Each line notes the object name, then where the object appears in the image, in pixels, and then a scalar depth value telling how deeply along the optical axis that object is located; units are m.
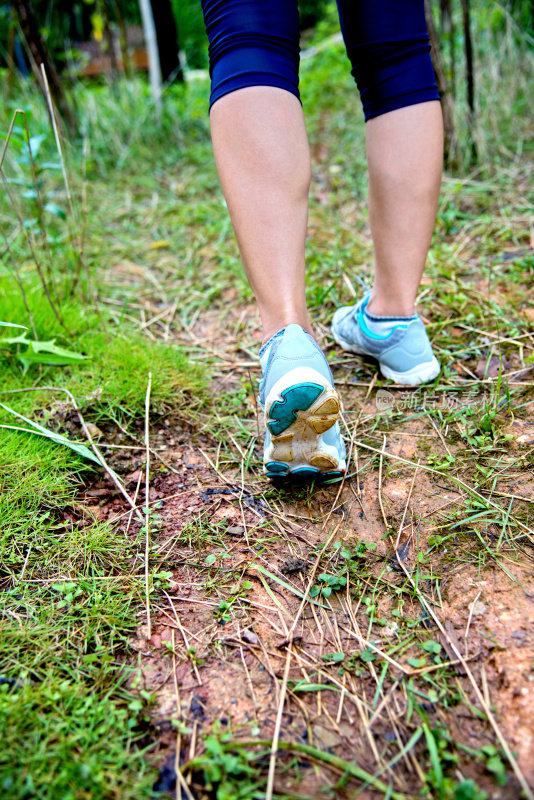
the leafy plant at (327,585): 0.98
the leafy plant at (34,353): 1.47
